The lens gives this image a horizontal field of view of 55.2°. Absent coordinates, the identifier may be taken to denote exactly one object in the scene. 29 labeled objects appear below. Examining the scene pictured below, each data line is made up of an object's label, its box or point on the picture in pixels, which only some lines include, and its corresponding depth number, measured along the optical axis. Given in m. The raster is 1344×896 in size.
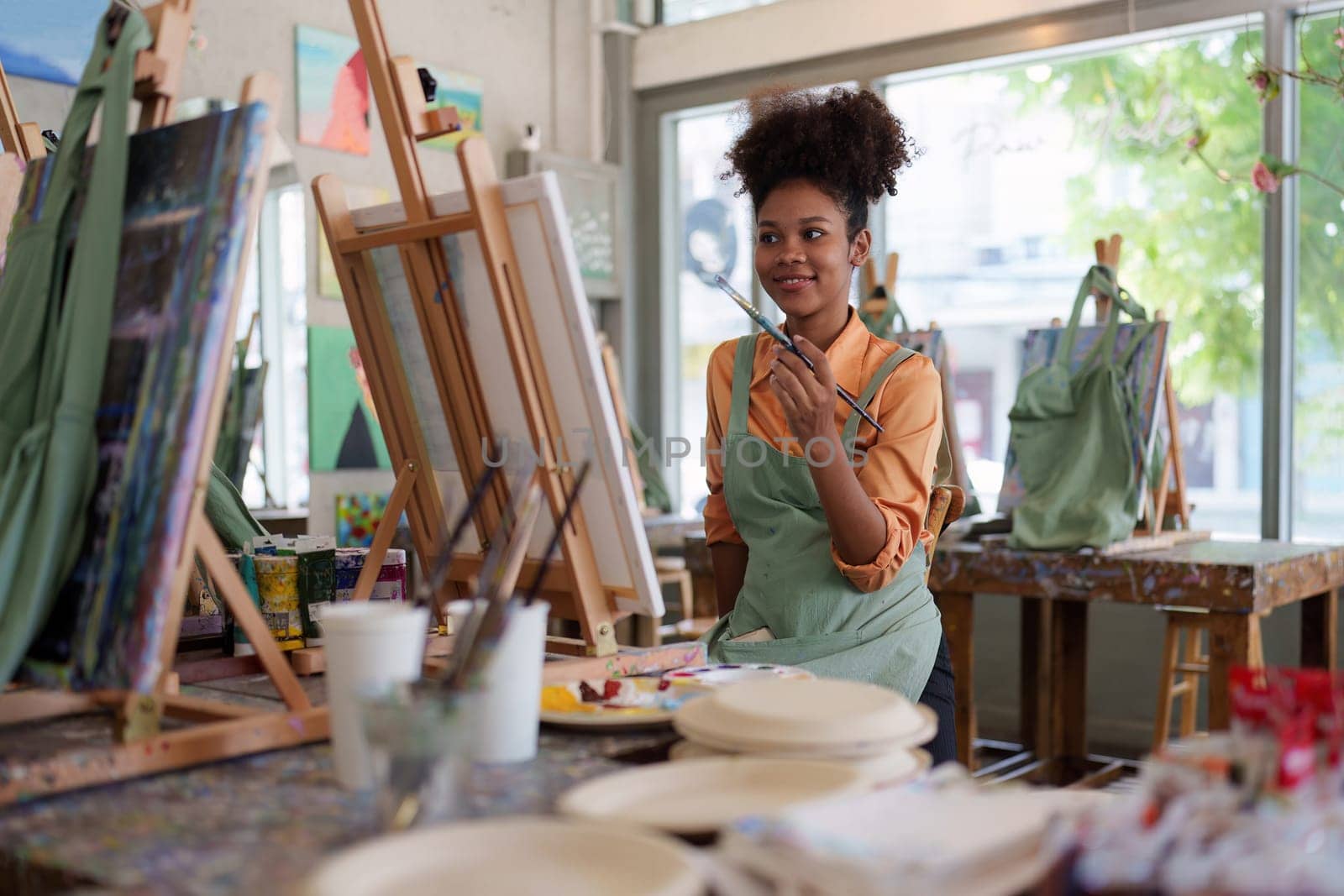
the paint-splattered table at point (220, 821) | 0.88
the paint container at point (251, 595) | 1.62
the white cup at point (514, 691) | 1.10
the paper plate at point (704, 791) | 0.95
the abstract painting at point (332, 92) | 4.48
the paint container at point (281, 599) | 1.63
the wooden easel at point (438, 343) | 1.47
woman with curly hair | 1.72
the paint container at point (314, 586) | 1.66
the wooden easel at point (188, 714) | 1.09
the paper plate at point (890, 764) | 1.04
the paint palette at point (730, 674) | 1.44
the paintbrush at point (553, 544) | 1.06
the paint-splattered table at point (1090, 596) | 2.92
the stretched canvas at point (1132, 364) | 3.39
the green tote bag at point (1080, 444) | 3.25
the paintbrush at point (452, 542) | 1.07
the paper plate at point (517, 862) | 0.82
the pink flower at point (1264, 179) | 3.69
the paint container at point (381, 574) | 1.72
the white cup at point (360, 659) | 1.04
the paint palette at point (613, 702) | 1.28
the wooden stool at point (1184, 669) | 3.50
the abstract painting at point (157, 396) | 1.13
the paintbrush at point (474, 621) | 1.02
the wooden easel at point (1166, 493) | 3.43
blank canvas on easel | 1.43
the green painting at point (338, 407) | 4.48
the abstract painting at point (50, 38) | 3.62
